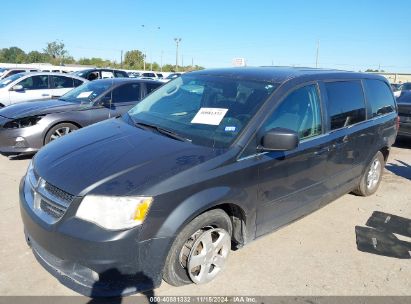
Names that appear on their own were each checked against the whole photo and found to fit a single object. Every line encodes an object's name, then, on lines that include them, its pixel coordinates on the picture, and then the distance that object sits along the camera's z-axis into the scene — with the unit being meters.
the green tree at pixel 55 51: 91.44
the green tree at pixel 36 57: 89.93
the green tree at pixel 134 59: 82.66
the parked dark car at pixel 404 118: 9.40
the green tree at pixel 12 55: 97.00
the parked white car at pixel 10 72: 17.71
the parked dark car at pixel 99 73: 19.23
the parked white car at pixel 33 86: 11.42
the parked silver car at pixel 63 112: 6.34
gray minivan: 2.57
